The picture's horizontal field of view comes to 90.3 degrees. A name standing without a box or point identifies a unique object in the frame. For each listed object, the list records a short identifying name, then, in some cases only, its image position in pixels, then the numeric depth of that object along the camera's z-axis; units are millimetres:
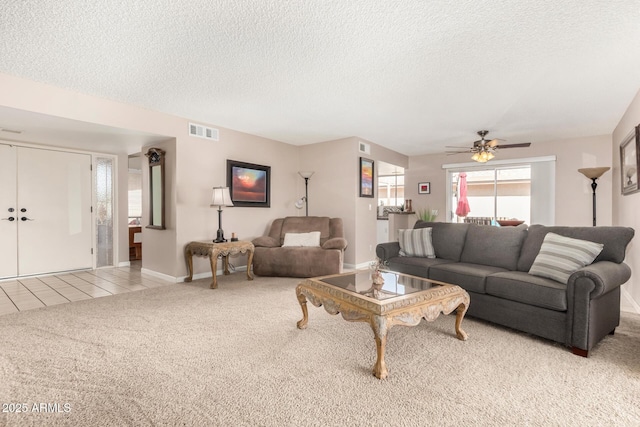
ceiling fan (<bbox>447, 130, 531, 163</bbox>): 4496
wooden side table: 4199
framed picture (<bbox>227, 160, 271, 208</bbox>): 5133
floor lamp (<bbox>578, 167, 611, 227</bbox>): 4863
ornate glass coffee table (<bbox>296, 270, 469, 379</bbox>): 1951
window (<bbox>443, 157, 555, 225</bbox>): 5949
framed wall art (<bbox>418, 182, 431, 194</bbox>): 7230
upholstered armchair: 4645
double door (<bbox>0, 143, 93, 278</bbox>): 4645
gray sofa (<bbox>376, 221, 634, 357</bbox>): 2221
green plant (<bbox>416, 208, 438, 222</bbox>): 6695
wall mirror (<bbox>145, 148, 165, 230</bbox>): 4664
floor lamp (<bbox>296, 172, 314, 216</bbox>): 6160
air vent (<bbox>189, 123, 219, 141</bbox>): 4633
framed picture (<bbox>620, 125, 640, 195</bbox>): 3319
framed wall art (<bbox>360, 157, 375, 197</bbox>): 5691
